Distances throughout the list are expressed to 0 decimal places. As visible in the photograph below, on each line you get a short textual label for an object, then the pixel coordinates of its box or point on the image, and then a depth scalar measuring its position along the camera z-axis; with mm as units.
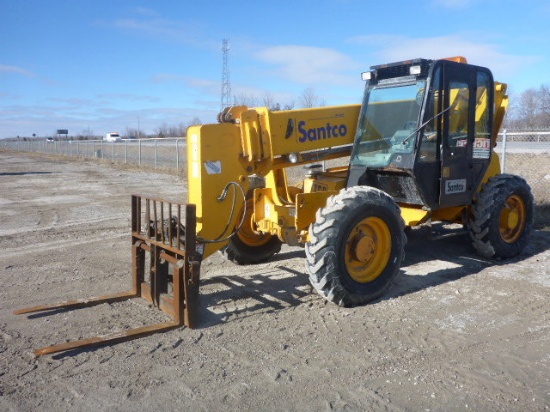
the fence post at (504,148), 10836
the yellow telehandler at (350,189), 5176
